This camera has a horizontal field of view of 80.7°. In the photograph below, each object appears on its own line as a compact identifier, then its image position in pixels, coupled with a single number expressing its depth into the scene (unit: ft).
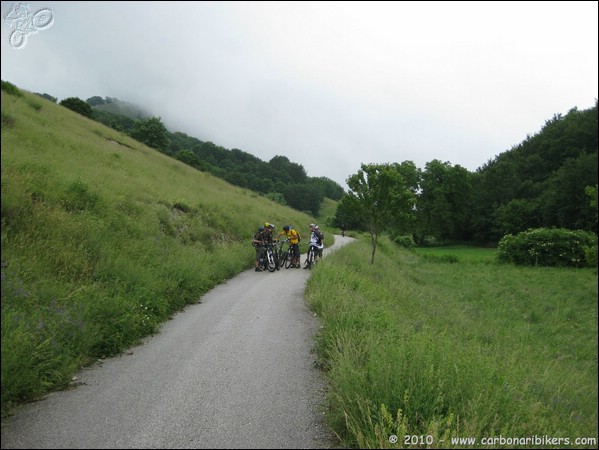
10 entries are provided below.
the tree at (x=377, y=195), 51.65
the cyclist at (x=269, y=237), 52.95
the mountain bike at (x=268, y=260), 52.39
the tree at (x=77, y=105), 157.48
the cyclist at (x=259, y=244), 52.21
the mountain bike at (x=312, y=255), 55.93
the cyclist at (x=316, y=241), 55.98
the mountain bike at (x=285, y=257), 57.06
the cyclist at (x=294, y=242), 56.34
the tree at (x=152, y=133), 209.67
